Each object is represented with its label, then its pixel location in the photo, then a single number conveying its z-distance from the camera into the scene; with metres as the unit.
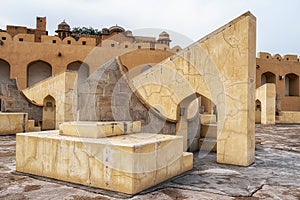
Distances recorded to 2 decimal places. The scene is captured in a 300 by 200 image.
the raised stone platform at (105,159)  3.75
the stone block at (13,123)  10.00
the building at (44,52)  19.39
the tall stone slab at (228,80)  5.73
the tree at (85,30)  40.71
